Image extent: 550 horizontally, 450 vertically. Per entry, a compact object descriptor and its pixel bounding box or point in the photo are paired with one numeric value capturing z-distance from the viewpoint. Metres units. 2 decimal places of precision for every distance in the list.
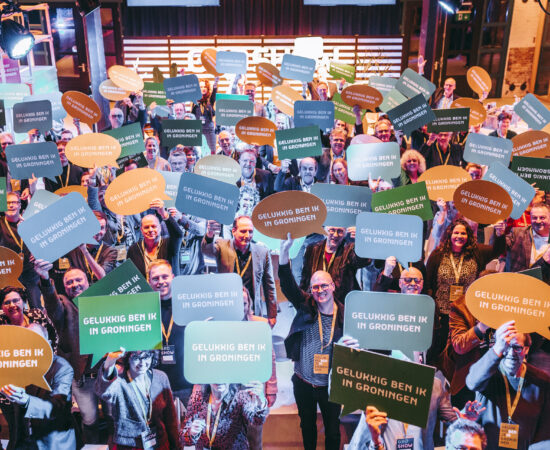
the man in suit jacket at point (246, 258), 3.43
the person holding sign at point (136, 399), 2.45
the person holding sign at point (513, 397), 2.48
